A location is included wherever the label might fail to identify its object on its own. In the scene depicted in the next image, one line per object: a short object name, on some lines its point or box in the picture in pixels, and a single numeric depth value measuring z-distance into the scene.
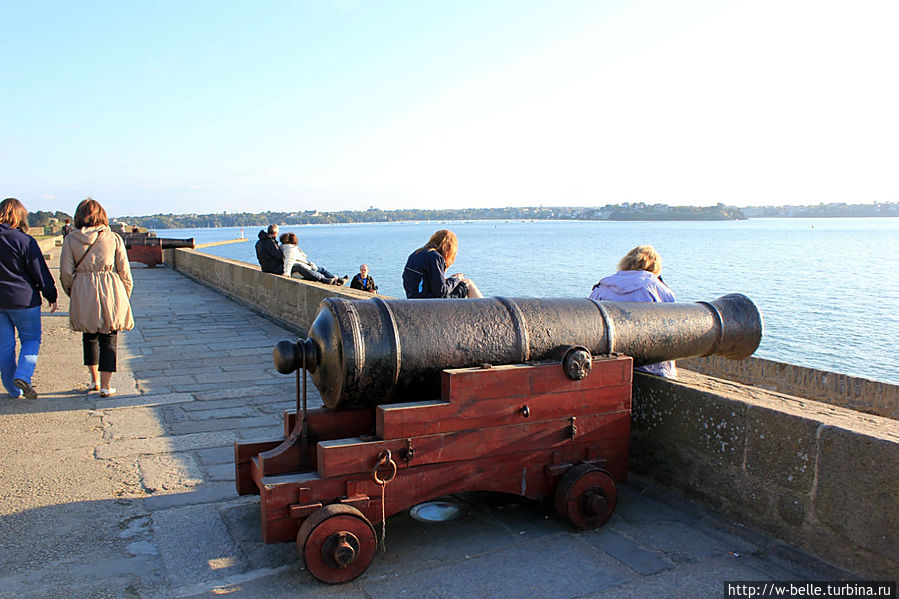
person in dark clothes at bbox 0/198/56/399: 5.38
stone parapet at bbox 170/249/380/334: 8.47
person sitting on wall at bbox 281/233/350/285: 11.53
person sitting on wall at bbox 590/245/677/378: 4.12
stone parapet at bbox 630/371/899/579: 2.72
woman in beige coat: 5.43
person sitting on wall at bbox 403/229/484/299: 5.35
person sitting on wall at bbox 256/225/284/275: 11.26
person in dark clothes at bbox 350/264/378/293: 13.57
